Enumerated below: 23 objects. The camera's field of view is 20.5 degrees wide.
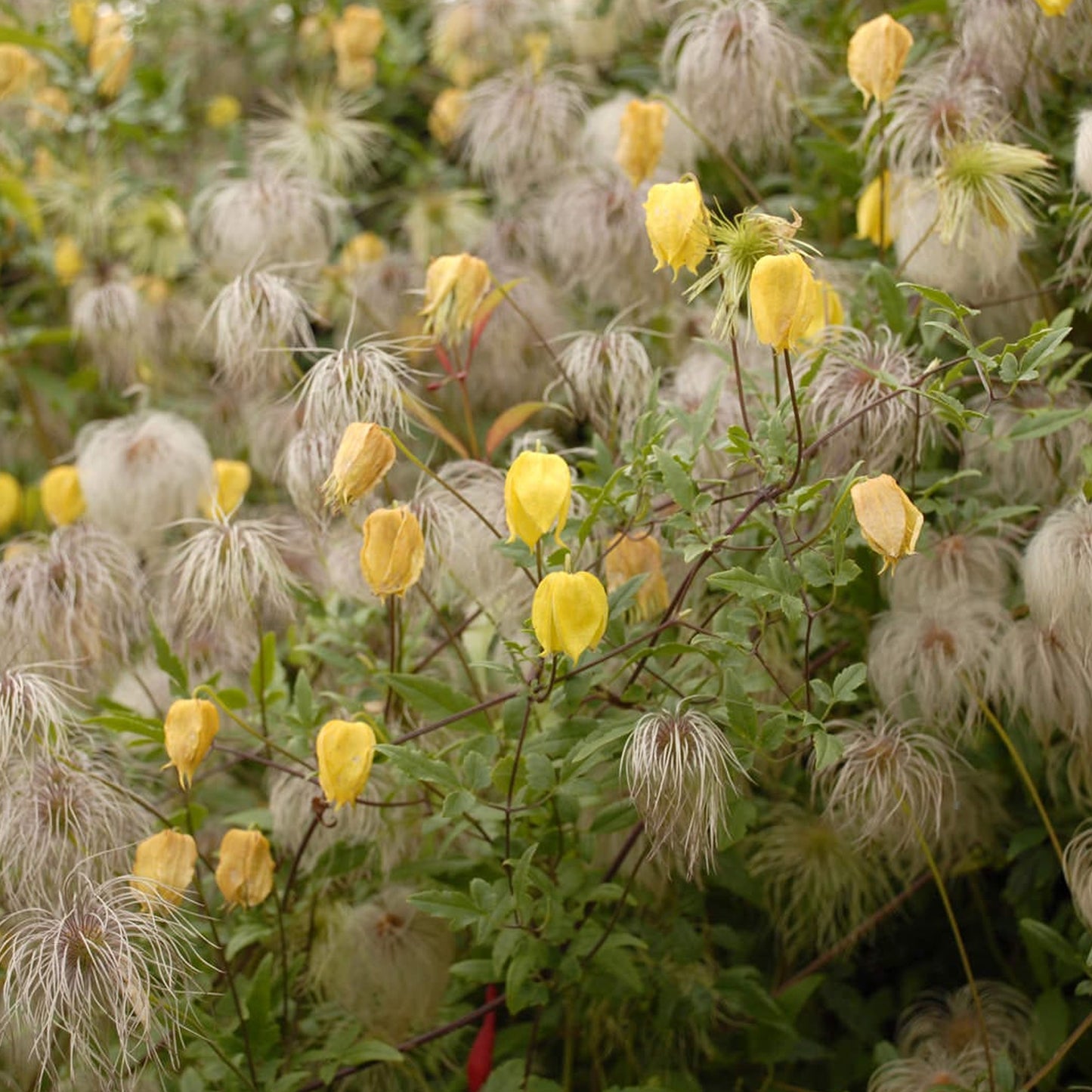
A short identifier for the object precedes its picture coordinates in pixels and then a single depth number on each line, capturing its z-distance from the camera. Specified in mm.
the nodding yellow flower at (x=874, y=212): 1322
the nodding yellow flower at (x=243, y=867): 1187
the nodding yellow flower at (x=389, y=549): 1142
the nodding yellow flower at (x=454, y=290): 1242
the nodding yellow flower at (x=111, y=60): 1750
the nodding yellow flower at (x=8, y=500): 1504
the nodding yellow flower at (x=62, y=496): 1400
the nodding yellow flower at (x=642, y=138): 1313
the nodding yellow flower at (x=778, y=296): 1087
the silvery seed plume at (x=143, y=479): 1418
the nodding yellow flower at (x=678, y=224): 1127
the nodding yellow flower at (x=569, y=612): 1091
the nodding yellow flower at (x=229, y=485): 1350
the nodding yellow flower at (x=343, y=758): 1140
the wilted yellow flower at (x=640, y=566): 1213
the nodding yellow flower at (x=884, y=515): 1082
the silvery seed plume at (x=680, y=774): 1120
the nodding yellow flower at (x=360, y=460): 1131
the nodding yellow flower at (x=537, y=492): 1105
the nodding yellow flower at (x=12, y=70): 1647
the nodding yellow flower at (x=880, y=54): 1245
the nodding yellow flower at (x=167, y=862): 1169
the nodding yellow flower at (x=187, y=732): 1168
